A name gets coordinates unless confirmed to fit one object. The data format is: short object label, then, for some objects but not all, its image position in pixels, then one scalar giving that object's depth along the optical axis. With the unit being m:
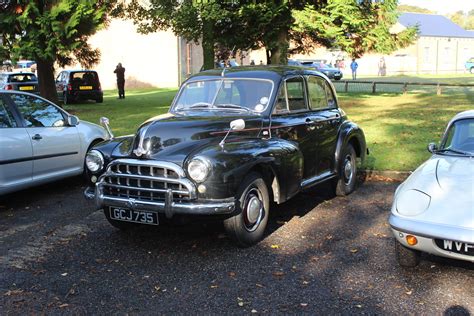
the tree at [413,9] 95.59
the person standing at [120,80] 27.06
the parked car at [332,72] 40.62
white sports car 3.90
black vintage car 4.72
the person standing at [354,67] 42.22
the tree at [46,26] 15.90
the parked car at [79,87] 24.61
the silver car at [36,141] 6.61
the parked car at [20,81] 22.09
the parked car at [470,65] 53.91
